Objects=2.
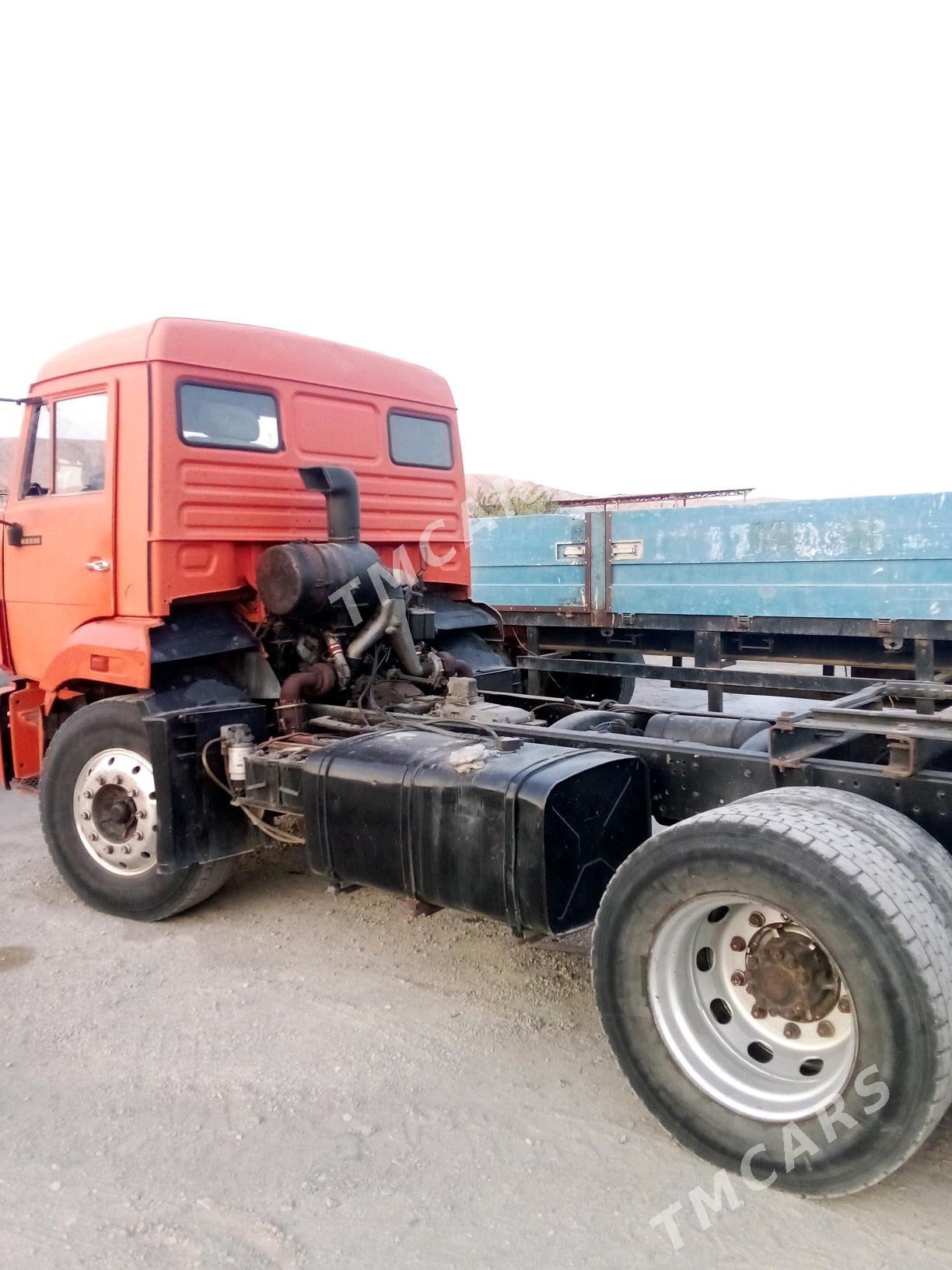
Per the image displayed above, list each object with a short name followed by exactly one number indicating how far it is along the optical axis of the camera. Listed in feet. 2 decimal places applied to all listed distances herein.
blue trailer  23.48
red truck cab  14.66
